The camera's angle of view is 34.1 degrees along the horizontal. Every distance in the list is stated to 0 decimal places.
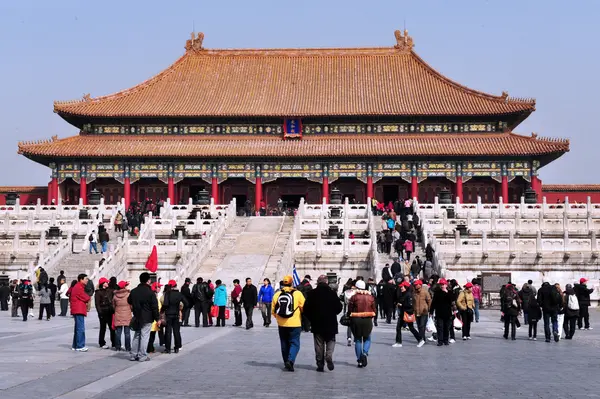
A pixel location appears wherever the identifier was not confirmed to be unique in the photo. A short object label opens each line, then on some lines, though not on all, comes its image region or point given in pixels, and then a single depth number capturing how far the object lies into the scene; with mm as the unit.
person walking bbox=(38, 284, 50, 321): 25875
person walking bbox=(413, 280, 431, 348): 18562
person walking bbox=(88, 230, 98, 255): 36031
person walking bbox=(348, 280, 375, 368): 15078
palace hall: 57562
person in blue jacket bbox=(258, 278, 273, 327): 24188
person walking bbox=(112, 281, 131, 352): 16562
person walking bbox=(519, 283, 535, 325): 21391
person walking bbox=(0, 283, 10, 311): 31391
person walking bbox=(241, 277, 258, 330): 23312
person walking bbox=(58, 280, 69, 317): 28188
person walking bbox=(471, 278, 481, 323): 26062
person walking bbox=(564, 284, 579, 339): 20828
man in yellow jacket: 14570
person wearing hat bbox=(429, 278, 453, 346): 18750
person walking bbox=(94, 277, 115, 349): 17891
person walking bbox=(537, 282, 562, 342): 20078
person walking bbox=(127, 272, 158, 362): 15672
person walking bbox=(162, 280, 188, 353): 16984
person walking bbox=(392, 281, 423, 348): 18844
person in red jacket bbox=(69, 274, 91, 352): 16969
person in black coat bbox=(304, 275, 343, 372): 14461
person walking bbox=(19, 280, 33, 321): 26328
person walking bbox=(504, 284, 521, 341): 20547
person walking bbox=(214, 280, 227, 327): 23875
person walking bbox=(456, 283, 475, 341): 20441
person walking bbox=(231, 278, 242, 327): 24203
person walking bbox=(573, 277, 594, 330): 23141
